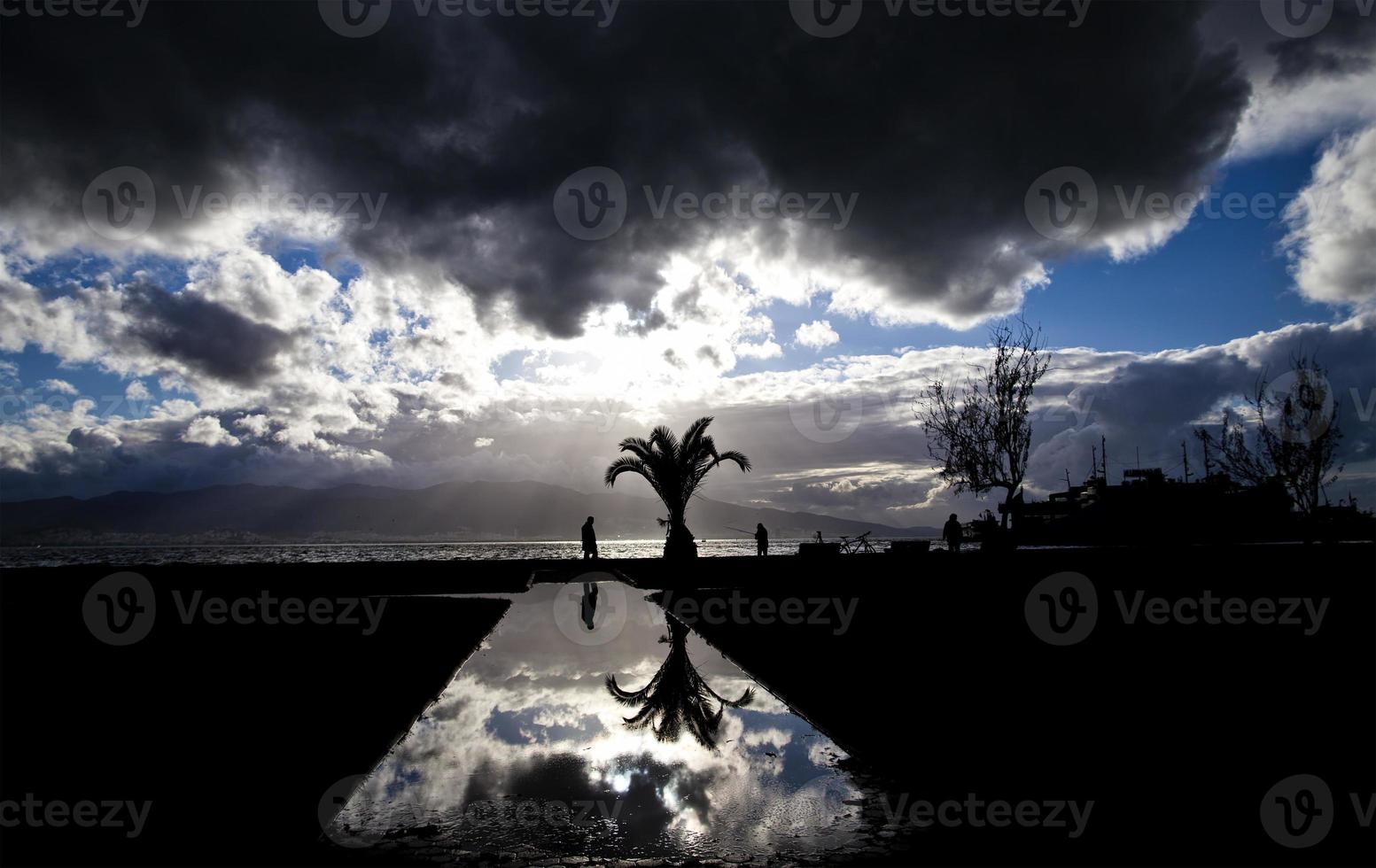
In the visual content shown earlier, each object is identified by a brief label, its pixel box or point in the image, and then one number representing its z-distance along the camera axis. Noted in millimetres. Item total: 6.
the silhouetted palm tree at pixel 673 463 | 29953
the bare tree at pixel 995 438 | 37469
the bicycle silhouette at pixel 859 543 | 34938
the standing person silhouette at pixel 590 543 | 28703
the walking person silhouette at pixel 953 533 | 32625
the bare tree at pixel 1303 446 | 37188
